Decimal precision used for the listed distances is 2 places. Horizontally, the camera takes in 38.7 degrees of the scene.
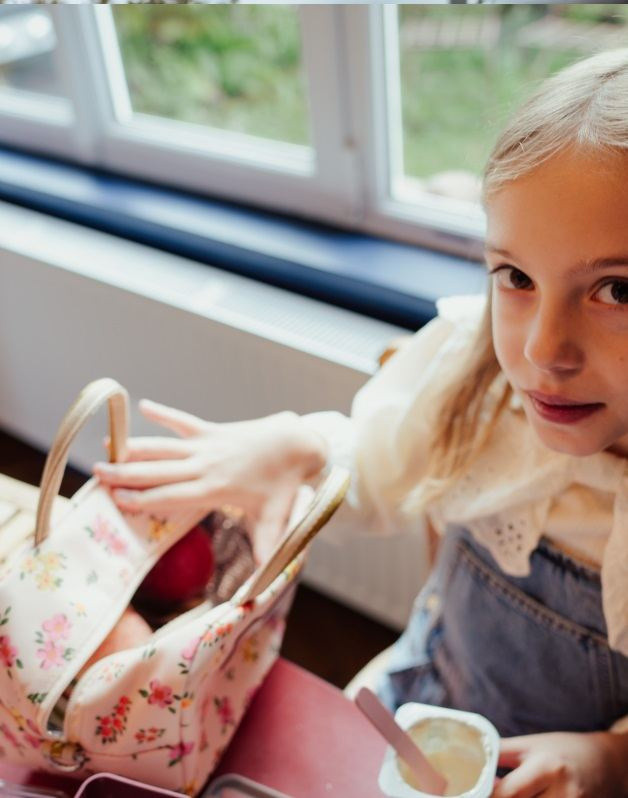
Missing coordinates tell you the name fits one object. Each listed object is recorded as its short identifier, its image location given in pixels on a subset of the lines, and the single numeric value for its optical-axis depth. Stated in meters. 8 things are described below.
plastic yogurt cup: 0.67
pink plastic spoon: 0.63
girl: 0.61
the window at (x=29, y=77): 1.74
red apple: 0.81
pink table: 0.71
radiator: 1.27
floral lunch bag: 0.64
